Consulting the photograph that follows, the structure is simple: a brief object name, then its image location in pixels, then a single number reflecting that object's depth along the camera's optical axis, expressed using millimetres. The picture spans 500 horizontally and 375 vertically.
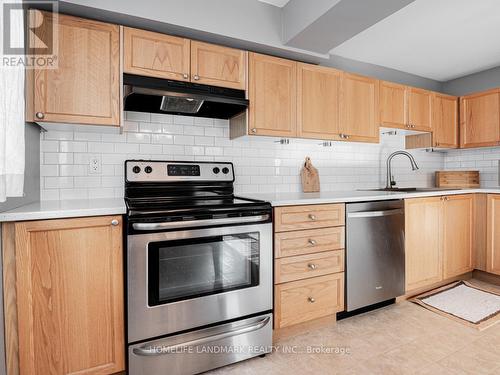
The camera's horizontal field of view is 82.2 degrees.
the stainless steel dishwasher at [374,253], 2248
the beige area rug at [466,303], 2275
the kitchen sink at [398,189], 3111
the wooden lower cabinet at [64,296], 1339
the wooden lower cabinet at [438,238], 2611
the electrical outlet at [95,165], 2027
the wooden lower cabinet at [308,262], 1964
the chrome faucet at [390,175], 3186
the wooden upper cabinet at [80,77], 1645
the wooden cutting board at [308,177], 2840
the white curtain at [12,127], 1116
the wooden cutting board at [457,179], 3471
